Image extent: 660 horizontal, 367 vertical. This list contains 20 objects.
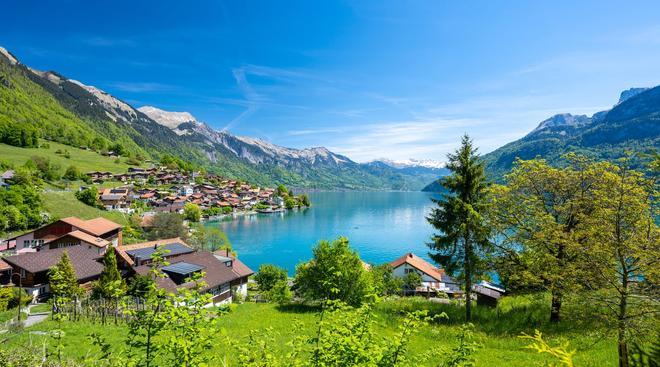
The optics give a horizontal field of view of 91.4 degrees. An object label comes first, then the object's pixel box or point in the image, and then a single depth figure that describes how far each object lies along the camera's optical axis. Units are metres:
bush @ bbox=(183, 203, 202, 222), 114.31
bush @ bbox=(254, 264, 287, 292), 48.91
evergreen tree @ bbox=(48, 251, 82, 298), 28.99
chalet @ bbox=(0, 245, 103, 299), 35.09
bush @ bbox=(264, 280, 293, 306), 37.03
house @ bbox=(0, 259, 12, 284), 36.31
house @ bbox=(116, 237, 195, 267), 43.68
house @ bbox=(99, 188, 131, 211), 97.50
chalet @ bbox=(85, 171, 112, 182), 118.06
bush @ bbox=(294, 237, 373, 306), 25.73
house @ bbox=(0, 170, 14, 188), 73.56
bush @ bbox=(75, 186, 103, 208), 87.19
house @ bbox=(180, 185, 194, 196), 156.89
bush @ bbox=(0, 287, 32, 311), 24.95
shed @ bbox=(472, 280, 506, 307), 22.92
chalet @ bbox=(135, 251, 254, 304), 40.56
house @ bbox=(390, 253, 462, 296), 58.62
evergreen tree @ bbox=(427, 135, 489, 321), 19.97
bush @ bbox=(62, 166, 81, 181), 106.15
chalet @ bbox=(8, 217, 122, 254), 49.62
